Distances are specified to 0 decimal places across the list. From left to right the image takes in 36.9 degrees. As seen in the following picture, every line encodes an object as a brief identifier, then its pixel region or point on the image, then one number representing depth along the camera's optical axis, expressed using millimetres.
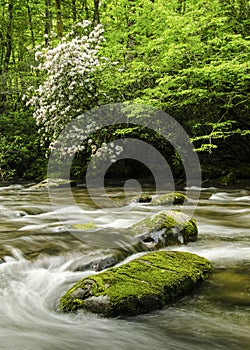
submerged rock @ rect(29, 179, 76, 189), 13586
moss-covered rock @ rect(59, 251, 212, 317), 3211
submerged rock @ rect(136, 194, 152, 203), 9414
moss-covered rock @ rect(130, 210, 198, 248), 5242
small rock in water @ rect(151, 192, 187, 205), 8859
